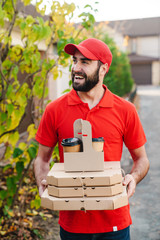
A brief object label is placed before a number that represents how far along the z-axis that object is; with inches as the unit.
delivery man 87.7
